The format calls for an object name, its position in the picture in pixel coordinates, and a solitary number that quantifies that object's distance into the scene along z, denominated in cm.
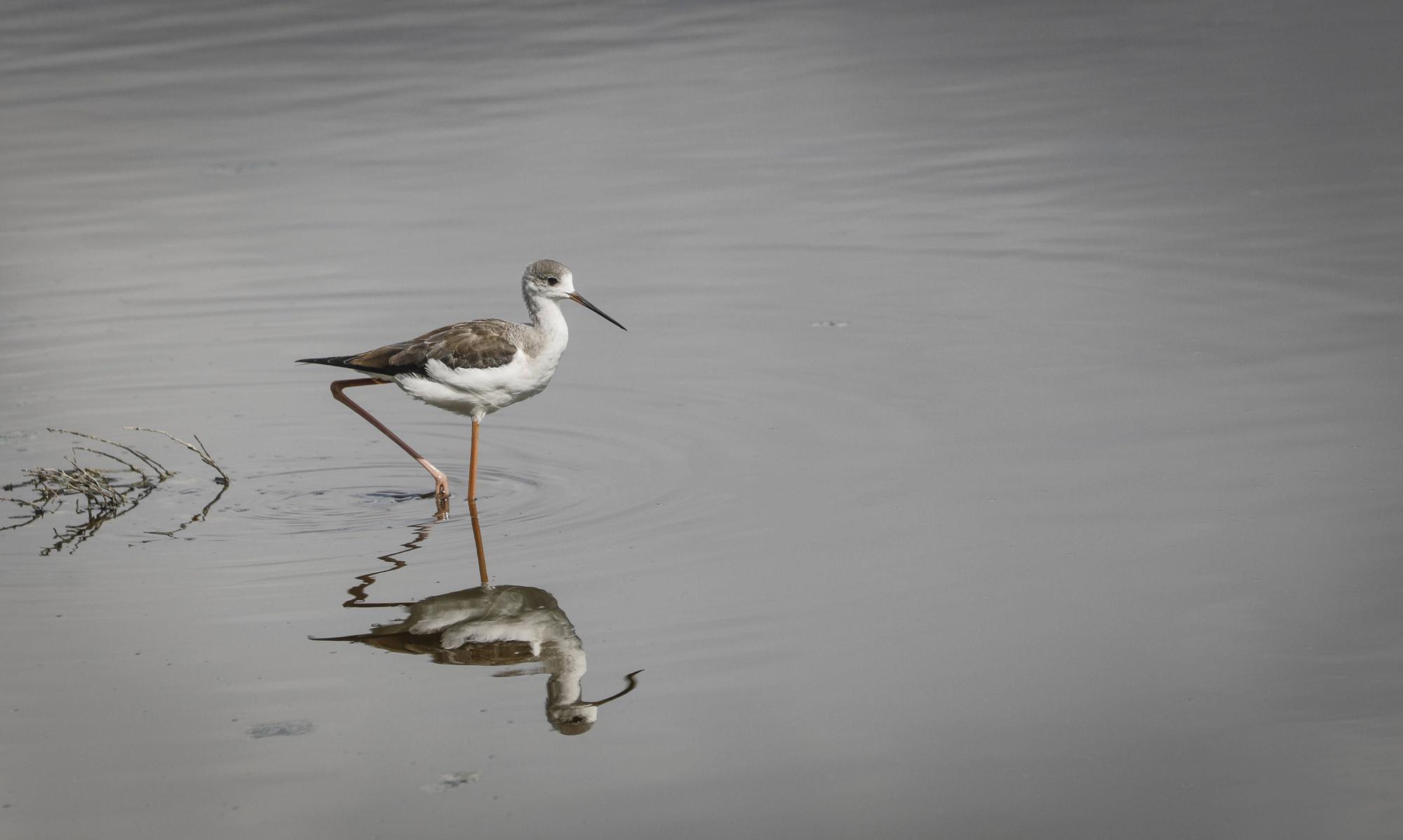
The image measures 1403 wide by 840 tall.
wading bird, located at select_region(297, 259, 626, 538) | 1627
